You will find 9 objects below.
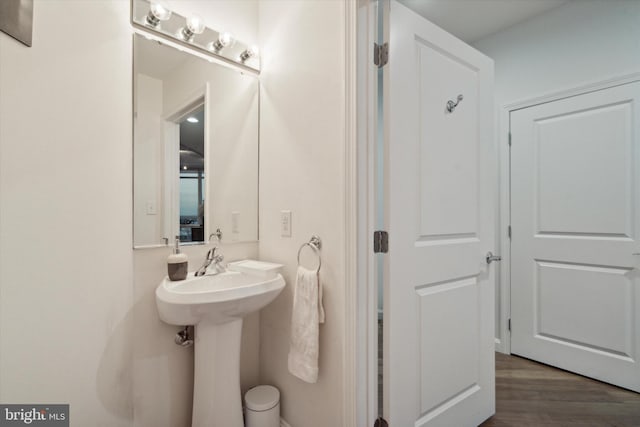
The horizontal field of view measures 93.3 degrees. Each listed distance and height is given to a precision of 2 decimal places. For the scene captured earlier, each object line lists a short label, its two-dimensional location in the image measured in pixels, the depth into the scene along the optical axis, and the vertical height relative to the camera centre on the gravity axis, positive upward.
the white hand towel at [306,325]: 1.30 -0.49
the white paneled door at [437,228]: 1.28 -0.07
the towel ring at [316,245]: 1.37 -0.14
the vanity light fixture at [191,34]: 1.38 +0.91
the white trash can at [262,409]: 1.47 -0.96
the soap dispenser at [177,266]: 1.36 -0.24
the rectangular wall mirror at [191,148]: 1.39 +0.34
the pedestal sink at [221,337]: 1.24 -0.56
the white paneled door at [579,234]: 1.96 -0.14
